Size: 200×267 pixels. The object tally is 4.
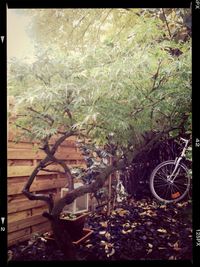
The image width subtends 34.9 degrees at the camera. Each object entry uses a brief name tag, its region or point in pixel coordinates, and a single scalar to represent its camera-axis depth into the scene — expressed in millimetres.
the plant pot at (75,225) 2693
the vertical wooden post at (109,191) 2725
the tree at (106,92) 2525
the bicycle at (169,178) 2715
